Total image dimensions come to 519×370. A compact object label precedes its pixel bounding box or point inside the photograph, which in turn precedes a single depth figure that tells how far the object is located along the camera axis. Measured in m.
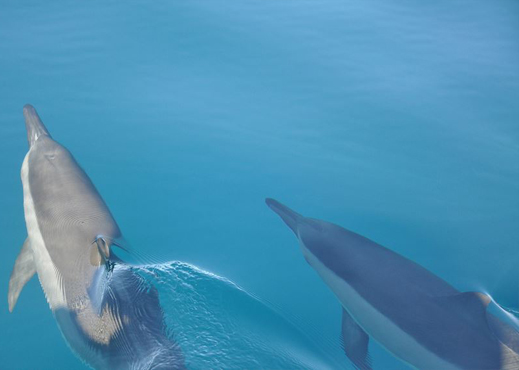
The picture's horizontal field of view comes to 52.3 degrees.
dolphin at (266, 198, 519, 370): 3.26
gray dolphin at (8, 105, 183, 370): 3.13
